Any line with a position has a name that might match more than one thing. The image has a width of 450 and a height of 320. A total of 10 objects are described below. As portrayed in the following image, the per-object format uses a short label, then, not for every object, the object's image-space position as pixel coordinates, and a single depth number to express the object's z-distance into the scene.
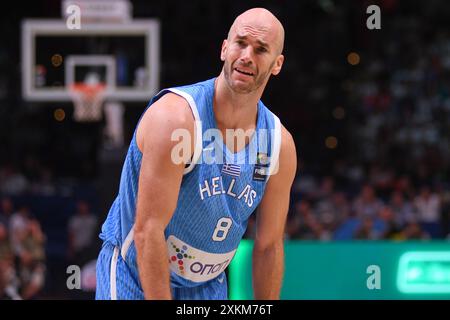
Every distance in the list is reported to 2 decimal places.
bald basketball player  4.88
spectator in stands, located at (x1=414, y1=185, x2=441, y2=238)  16.56
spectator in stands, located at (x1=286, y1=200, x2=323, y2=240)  15.12
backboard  16.58
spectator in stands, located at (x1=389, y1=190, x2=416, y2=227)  16.19
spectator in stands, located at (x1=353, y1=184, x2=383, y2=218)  15.70
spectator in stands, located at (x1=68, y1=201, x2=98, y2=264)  16.31
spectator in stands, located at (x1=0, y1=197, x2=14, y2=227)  17.18
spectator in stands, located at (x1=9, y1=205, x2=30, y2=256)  15.99
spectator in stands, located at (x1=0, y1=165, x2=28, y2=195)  19.71
